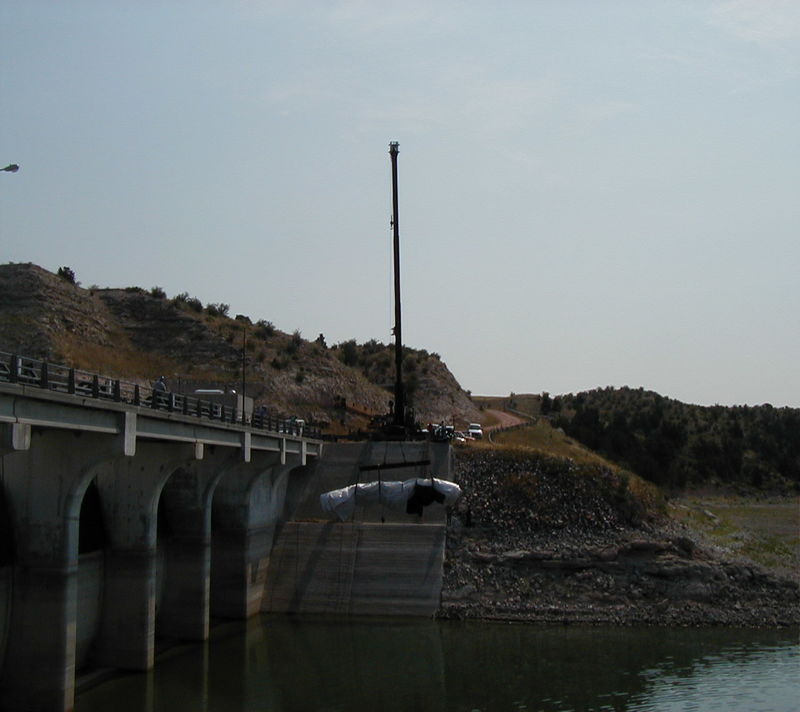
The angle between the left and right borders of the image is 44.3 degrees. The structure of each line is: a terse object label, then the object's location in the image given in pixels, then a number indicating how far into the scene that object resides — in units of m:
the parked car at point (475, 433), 76.14
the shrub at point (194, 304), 106.78
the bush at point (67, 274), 102.54
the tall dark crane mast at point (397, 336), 63.22
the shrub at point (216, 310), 109.89
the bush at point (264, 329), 104.25
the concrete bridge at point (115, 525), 31.19
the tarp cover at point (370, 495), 54.97
